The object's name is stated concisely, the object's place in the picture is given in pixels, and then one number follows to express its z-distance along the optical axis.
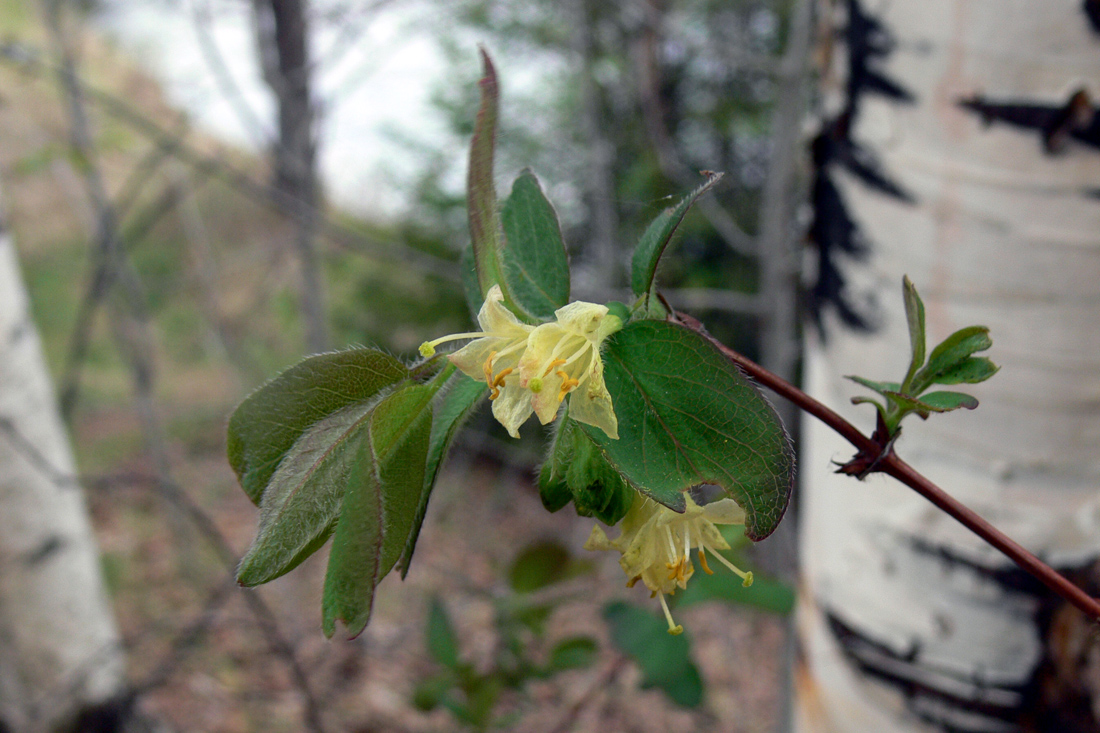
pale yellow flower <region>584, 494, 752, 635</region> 0.14
